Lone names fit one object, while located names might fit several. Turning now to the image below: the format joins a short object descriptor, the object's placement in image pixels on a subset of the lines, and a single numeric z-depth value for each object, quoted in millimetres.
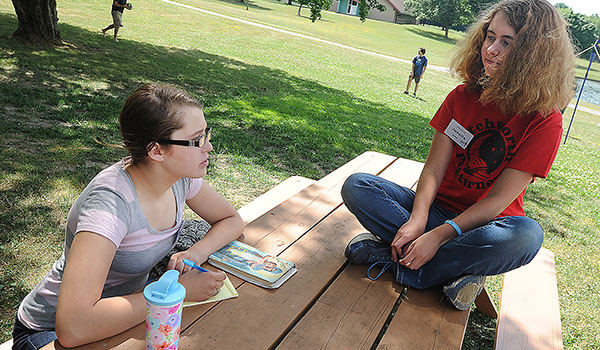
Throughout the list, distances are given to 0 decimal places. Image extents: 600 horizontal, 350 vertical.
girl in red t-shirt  2139
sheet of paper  1687
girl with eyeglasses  1465
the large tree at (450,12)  49875
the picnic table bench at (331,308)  1595
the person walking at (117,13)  12391
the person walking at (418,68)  15077
